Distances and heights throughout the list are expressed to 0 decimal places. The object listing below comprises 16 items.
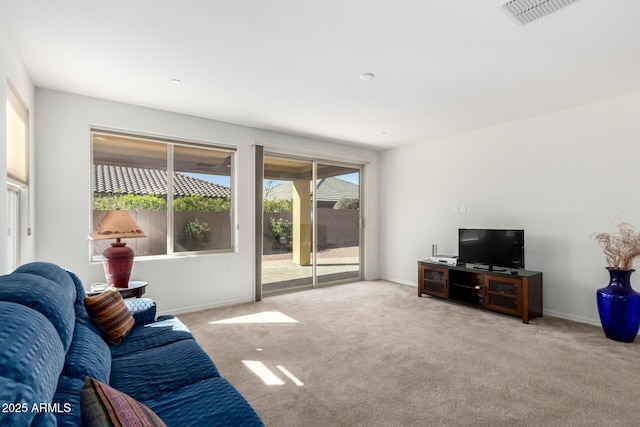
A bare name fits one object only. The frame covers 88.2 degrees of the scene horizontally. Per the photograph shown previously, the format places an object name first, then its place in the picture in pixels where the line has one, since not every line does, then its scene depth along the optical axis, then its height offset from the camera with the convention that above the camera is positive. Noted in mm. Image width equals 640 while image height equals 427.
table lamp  3160 -331
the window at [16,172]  2684 +381
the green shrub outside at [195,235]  4473 -267
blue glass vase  3256 -931
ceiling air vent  2072 +1333
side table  3184 -720
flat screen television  4227 -436
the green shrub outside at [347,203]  6191 +229
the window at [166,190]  3908 +329
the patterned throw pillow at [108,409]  884 -542
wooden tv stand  3951 -977
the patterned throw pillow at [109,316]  2105 -650
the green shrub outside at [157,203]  3891 +162
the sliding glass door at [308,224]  5301 -150
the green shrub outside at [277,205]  5196 +167
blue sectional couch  780 -613
